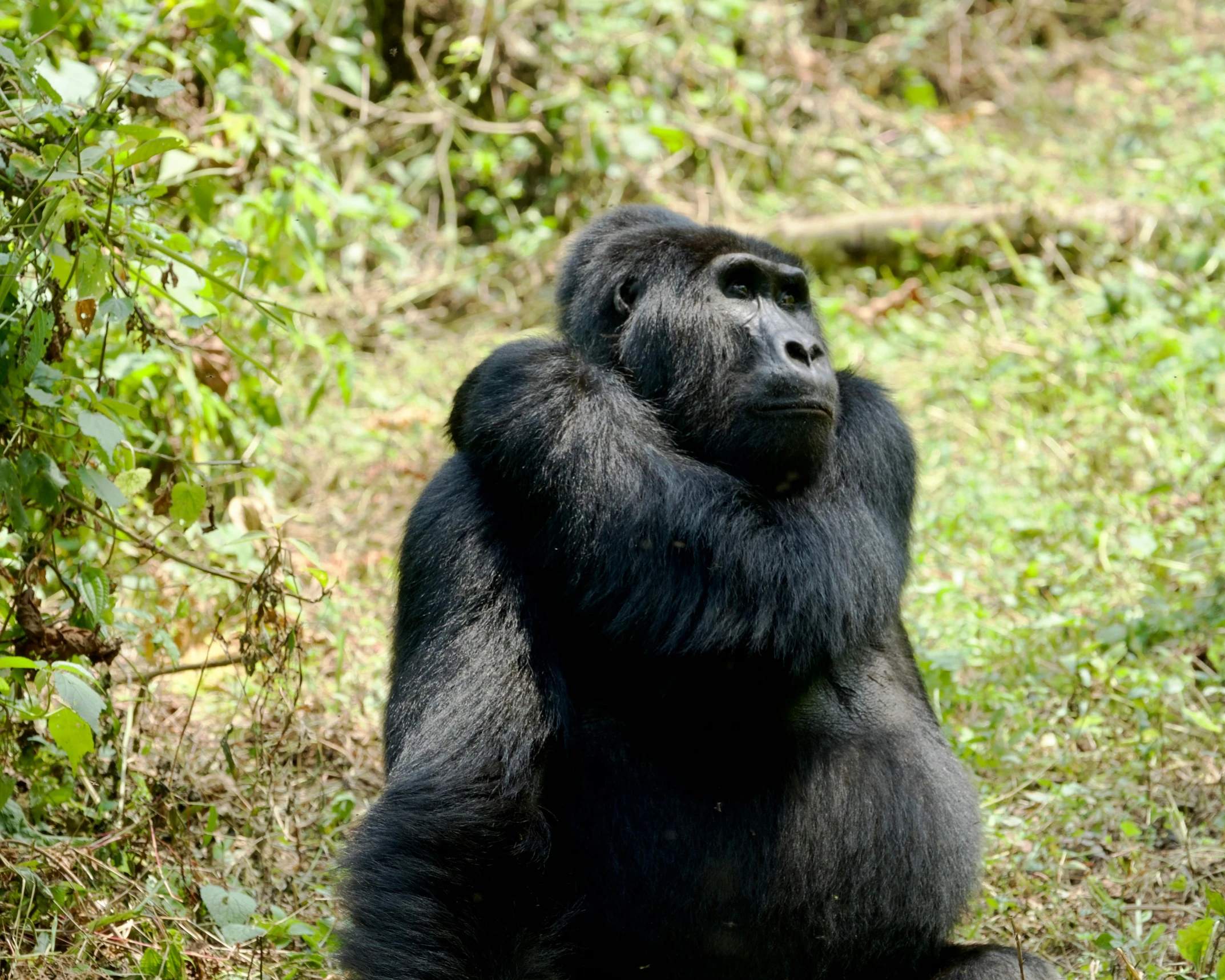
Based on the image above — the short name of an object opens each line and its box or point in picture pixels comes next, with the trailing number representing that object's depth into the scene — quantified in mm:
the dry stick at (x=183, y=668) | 7086
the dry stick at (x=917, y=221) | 16141
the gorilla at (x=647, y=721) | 5336
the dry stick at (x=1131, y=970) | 5535
